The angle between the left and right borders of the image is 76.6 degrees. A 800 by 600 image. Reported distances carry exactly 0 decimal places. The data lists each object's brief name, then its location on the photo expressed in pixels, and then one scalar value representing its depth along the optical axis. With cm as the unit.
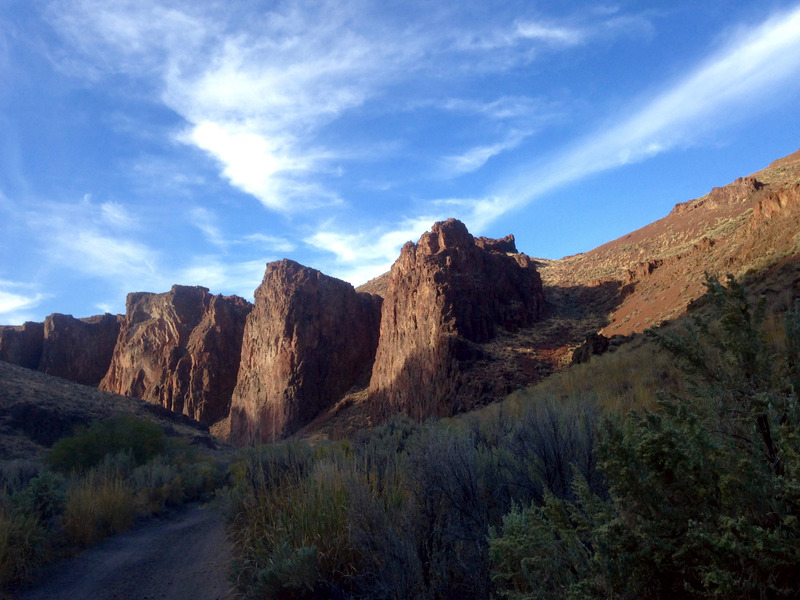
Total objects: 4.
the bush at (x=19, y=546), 706
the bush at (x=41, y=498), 891
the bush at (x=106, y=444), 1852
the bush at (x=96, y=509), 939
